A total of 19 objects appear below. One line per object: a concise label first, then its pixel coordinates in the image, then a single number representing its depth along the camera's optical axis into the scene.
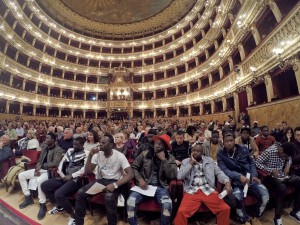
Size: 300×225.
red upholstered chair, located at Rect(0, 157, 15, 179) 4.91
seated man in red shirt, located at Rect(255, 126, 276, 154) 4.88
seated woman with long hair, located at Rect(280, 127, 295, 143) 5.18
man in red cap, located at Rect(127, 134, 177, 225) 2.88
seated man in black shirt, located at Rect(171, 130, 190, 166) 4.39
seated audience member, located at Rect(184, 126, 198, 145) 5.46
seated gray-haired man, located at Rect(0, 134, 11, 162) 4.87
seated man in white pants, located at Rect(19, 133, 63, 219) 3.87
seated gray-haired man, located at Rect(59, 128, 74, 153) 4.80
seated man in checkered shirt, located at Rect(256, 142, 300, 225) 3.10
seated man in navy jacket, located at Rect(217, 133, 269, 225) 2.89
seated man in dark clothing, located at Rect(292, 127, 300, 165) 3.54
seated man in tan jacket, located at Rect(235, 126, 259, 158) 4.41
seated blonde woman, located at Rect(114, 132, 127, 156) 4.49
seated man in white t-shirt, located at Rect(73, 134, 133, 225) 2.80
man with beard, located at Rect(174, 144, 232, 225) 2.57
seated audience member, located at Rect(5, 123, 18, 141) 7.93
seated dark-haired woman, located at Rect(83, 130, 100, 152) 4.88
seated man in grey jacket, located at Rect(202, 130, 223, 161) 4.90
